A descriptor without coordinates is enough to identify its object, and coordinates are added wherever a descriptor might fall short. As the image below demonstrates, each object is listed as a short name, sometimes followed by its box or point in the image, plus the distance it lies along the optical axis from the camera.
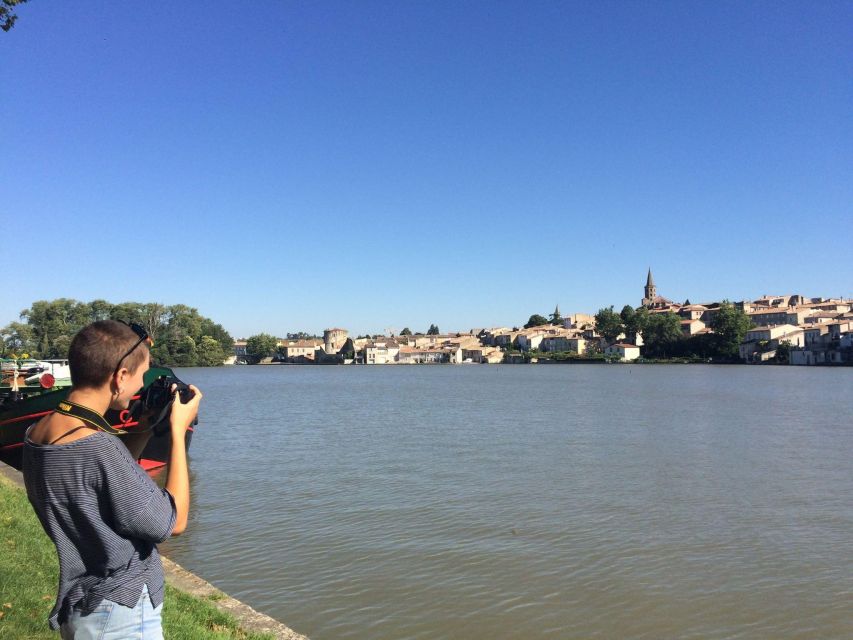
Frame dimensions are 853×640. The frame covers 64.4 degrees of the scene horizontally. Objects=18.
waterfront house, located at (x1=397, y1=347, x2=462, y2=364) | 184.50
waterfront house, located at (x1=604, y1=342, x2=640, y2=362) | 143.00
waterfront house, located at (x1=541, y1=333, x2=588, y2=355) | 159.40
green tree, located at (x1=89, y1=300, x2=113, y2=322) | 113.25
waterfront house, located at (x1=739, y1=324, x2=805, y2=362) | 119.94
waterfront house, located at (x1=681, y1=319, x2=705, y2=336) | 140.38
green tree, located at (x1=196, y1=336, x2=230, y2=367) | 138.75
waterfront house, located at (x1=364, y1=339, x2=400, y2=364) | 179.50
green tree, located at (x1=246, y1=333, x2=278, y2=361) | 186.62
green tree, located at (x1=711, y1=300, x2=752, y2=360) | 124.31
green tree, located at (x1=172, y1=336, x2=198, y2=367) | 132.56
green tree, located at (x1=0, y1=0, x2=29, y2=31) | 9.33
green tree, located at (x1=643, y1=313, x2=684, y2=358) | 137.00
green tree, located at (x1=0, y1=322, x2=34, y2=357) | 101.38
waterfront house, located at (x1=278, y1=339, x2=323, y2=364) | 194.12
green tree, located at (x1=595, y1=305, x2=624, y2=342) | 152.38
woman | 2.34
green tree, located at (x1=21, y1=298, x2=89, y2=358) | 104.00
